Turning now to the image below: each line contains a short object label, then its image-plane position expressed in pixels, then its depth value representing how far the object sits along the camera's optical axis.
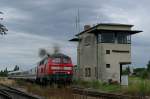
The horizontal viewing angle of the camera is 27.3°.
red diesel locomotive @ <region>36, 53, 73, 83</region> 26.09
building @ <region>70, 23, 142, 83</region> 41.90
